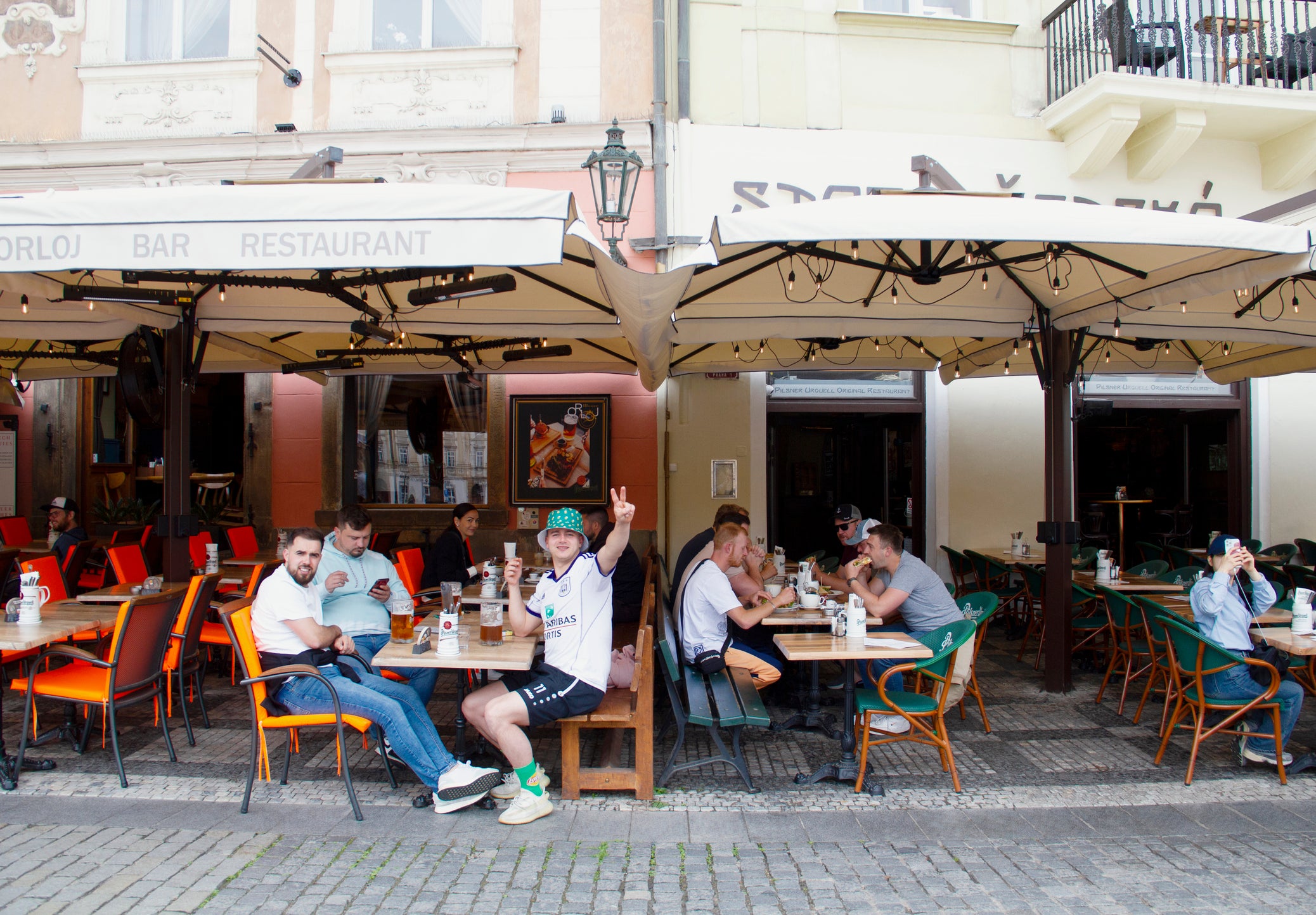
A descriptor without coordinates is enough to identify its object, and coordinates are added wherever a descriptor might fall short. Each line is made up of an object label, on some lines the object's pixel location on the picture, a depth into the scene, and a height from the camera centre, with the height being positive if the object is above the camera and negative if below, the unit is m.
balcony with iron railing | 8.46 +4.05
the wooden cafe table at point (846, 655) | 4.18 -0.97
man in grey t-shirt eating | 5.02 -0.78
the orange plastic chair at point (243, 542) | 8.47 -0.76
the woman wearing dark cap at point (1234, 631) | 4.45 -0.92
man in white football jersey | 3.89 -0.95
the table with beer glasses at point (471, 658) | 3.92 -0.93
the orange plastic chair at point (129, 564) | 6.50 -0.76
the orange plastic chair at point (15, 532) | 8.90 -0.67
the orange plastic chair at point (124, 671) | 4.27 -1.12
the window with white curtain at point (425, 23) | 9.11 +5.03
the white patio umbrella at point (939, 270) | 3.74 +1.15
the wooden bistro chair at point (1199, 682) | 4.34 -1.19
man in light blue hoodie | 4.96 -0.73
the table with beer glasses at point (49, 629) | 4.20 -0.89
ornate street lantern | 5.34 +1.95
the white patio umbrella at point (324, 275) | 3.52 +1.09
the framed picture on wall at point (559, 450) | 9.30 +0.22
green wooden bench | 4.09 -1.25
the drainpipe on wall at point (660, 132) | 8.66 +3.61
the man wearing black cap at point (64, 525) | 7.29 -0.52
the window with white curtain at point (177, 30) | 9.27 +5.06
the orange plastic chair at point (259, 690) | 3.93 -1.09
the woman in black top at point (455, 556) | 6.62 -0.72
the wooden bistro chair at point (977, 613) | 5.17 -0.96
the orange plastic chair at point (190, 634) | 5.02 -1.03
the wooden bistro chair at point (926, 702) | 4.25 -1.28
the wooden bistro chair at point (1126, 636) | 5.58 -1.26
